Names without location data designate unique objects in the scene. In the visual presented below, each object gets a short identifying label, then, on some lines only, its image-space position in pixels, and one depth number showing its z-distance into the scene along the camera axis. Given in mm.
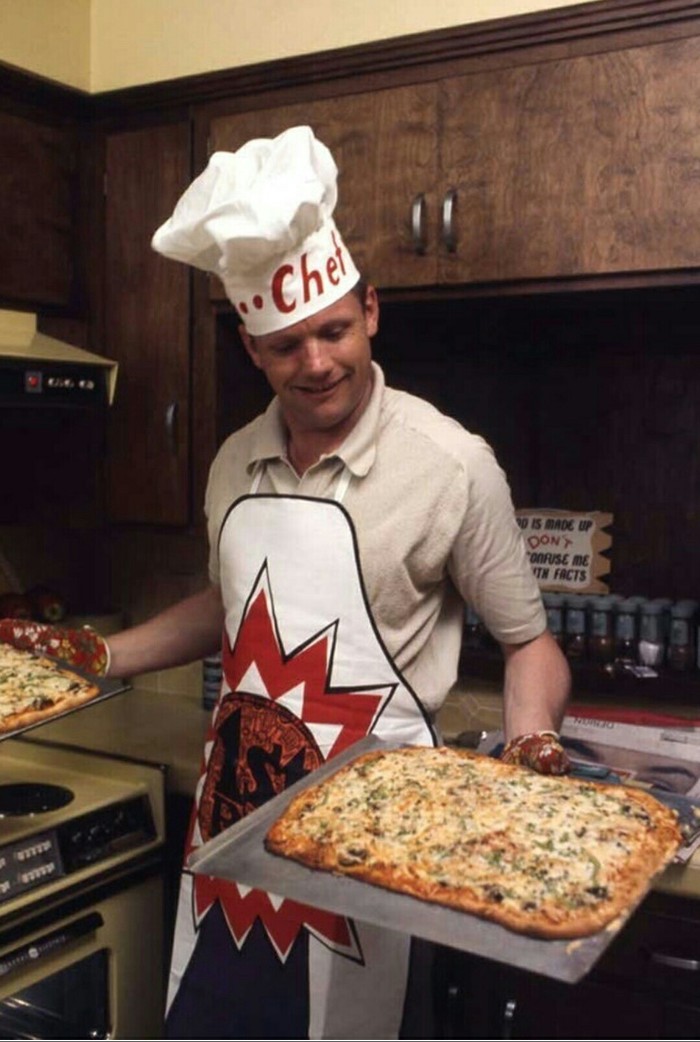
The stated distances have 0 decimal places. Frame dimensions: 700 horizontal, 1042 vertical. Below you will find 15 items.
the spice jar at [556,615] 2139
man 1472
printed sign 2215
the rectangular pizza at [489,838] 1075
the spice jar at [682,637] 2027
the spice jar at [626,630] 2070
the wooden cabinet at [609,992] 1650
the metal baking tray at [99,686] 1540
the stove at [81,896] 1702
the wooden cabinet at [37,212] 2156
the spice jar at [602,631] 2088
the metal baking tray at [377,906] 989
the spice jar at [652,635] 2045
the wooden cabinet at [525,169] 1681
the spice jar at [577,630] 2109
